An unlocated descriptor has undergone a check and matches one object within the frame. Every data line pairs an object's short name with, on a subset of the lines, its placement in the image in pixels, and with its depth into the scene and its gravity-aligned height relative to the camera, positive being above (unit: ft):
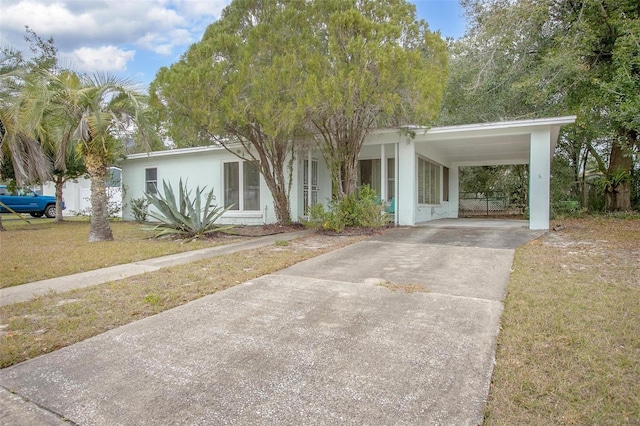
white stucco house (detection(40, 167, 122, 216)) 82.69 +1.14
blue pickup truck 60.39 -0.58
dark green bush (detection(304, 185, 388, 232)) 30.66 -1.33
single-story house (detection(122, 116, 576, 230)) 30.73 +3.00
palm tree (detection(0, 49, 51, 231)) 30.25 +5.56
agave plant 29.58 -1.55
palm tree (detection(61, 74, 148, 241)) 27.40 +5.74
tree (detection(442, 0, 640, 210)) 36.76 +13.34
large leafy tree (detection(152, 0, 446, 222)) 25.72 +8.44
